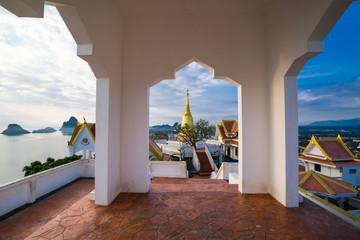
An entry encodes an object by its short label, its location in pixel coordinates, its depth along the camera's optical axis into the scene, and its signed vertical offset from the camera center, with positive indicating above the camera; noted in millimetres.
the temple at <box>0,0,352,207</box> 3168 +1231
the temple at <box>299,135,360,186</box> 9500 -2187
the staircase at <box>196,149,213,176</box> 11284 -3156
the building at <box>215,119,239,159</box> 14375 -1017
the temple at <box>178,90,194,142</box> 18438 +817
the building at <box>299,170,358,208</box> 6047 -2493
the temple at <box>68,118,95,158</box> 7379 -799
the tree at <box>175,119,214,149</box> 15805 -765
